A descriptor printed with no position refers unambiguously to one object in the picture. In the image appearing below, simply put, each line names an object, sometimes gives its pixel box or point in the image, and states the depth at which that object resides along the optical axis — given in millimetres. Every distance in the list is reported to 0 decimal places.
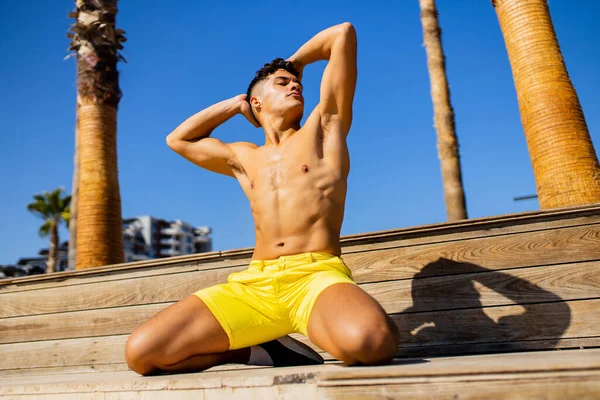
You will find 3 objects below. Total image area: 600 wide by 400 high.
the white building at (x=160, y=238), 74381
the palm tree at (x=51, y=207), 31016
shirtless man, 2248
